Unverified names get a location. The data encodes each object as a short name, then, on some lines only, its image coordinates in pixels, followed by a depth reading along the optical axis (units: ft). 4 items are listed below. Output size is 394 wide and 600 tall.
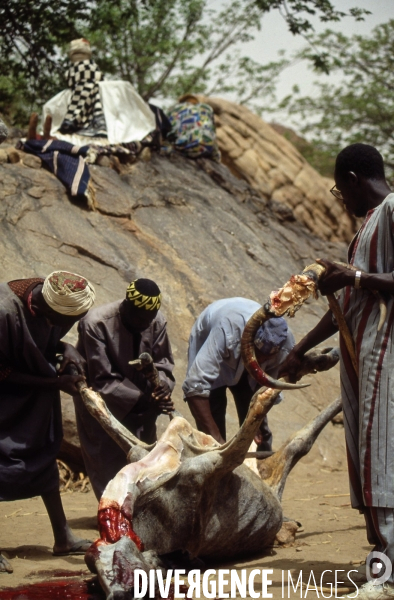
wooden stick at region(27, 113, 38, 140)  30.17
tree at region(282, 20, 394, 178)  61.87
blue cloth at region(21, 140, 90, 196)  28.81
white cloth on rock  32.71
